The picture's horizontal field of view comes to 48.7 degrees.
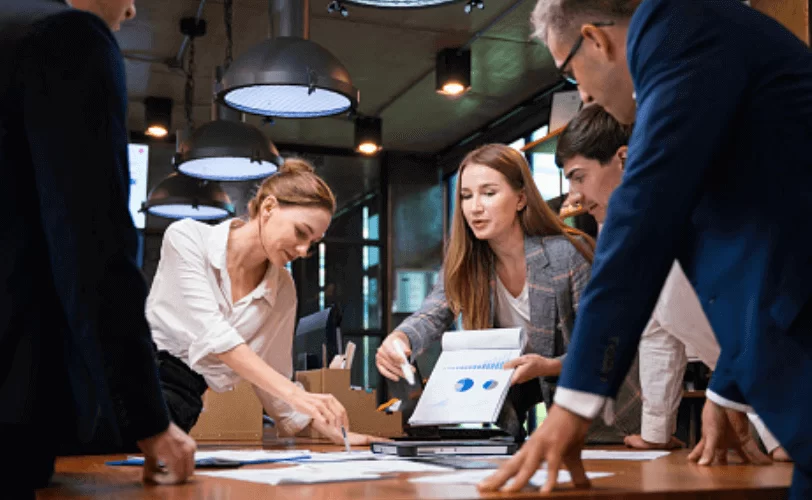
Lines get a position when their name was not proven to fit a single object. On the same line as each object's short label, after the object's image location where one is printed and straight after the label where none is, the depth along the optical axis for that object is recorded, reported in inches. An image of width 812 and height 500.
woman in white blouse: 96.5
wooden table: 42.1
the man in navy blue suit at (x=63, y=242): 43.8
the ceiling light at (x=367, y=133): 332.2
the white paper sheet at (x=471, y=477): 47.3
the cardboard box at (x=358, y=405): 118.1
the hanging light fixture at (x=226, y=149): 181.3
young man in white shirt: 60.9
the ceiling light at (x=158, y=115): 319.0
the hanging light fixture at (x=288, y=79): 134.3
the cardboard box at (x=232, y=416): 115.4
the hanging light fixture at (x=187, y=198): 237.1
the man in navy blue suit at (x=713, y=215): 39.1
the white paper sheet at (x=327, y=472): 50.2
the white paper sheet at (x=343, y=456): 67.5
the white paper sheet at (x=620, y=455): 66.1
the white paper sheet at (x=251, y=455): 67.9
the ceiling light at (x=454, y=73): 272.8
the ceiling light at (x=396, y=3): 96.0
